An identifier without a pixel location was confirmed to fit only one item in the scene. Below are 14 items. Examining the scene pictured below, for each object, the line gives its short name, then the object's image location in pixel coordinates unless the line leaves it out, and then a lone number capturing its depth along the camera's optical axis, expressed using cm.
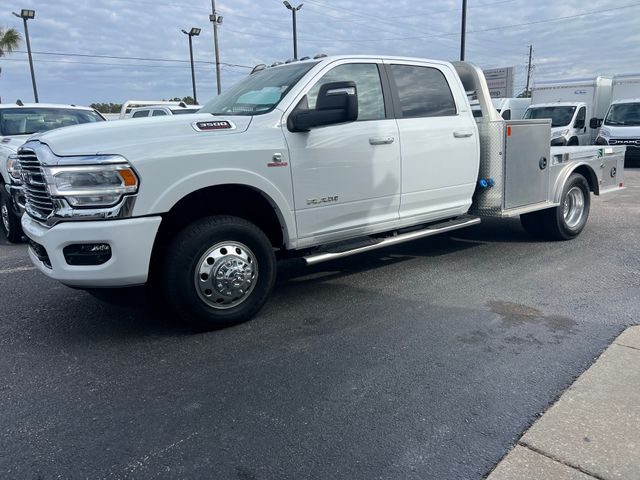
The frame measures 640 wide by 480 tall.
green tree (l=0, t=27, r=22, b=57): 3462
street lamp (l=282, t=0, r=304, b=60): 3034
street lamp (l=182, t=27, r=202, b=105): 3622
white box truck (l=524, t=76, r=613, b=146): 1912
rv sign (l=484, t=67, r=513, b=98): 3425
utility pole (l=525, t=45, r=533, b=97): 7161
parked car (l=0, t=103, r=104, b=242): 739
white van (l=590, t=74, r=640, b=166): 1725
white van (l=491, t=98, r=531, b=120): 2399
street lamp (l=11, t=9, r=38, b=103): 3069
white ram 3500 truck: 355
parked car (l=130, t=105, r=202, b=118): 1483
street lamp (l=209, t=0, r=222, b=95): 3119
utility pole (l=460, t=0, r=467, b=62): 2381
